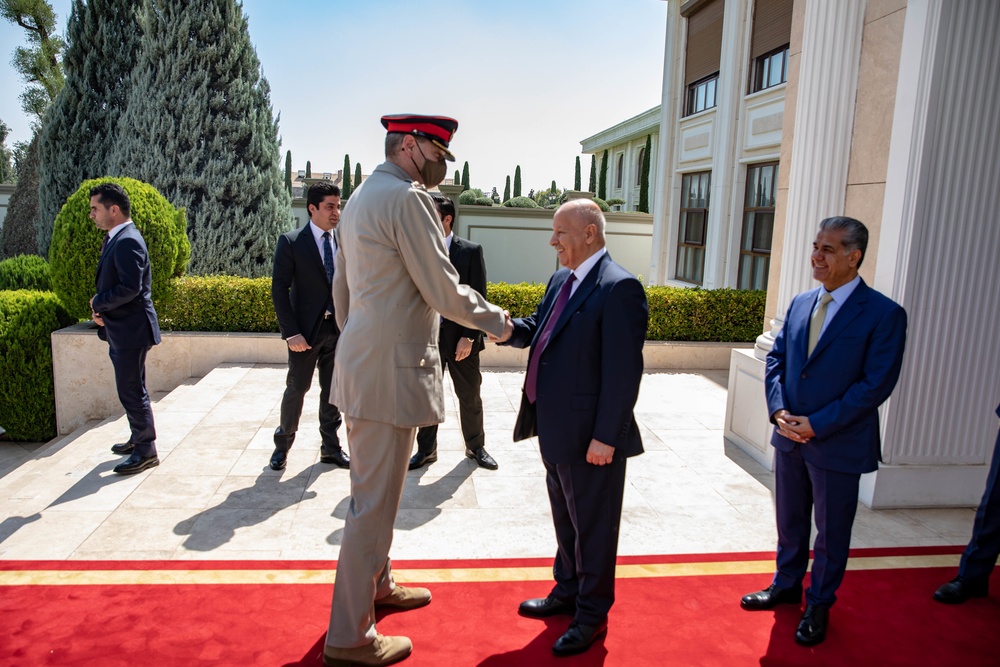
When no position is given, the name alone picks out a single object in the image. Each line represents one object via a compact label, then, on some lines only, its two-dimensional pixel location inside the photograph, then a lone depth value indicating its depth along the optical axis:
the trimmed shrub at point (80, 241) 7.94
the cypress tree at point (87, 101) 13.14
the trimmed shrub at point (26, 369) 7.54
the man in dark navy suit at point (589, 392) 2.93
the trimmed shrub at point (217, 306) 8.96
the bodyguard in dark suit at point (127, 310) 5.04
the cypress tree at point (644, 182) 30.89
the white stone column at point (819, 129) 5.04
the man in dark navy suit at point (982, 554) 3.65
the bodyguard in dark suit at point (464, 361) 5.19
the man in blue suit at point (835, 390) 3.16
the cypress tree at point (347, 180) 38.48
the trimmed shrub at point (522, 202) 24.20
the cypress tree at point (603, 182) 38.56
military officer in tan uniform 2.79
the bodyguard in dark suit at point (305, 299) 5.18
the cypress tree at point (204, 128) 11.73
